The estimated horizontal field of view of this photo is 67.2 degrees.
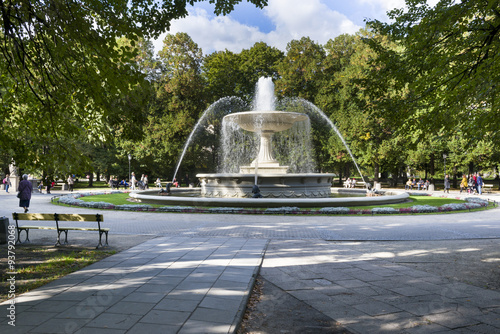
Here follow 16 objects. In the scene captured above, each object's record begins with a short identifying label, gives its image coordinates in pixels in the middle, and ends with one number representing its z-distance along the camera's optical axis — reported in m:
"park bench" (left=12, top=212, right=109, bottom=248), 8.25
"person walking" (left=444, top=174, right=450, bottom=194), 29.82
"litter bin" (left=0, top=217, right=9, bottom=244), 8.62
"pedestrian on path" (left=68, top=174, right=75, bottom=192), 32.88
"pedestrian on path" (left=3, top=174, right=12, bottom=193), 31.08
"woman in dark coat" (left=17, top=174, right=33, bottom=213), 14.00
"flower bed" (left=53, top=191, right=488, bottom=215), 14.24
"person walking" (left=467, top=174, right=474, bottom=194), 29.80
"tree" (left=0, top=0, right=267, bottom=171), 5.07
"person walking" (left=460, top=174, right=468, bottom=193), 30.31
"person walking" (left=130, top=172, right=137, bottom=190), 32.34
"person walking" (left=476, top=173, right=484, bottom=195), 27.45
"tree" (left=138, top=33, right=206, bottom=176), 37.69
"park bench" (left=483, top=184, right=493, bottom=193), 38.47
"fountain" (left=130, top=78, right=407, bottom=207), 15.64
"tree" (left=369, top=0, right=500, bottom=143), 6.34
